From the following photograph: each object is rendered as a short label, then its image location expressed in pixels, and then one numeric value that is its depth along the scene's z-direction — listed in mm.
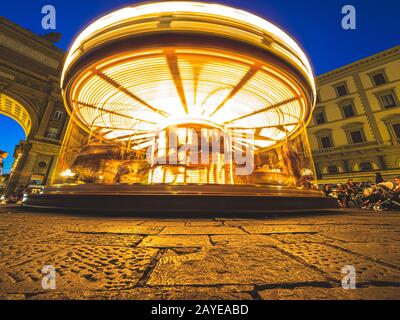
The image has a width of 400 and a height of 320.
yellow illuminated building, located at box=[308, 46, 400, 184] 21969
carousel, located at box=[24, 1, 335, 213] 4098
